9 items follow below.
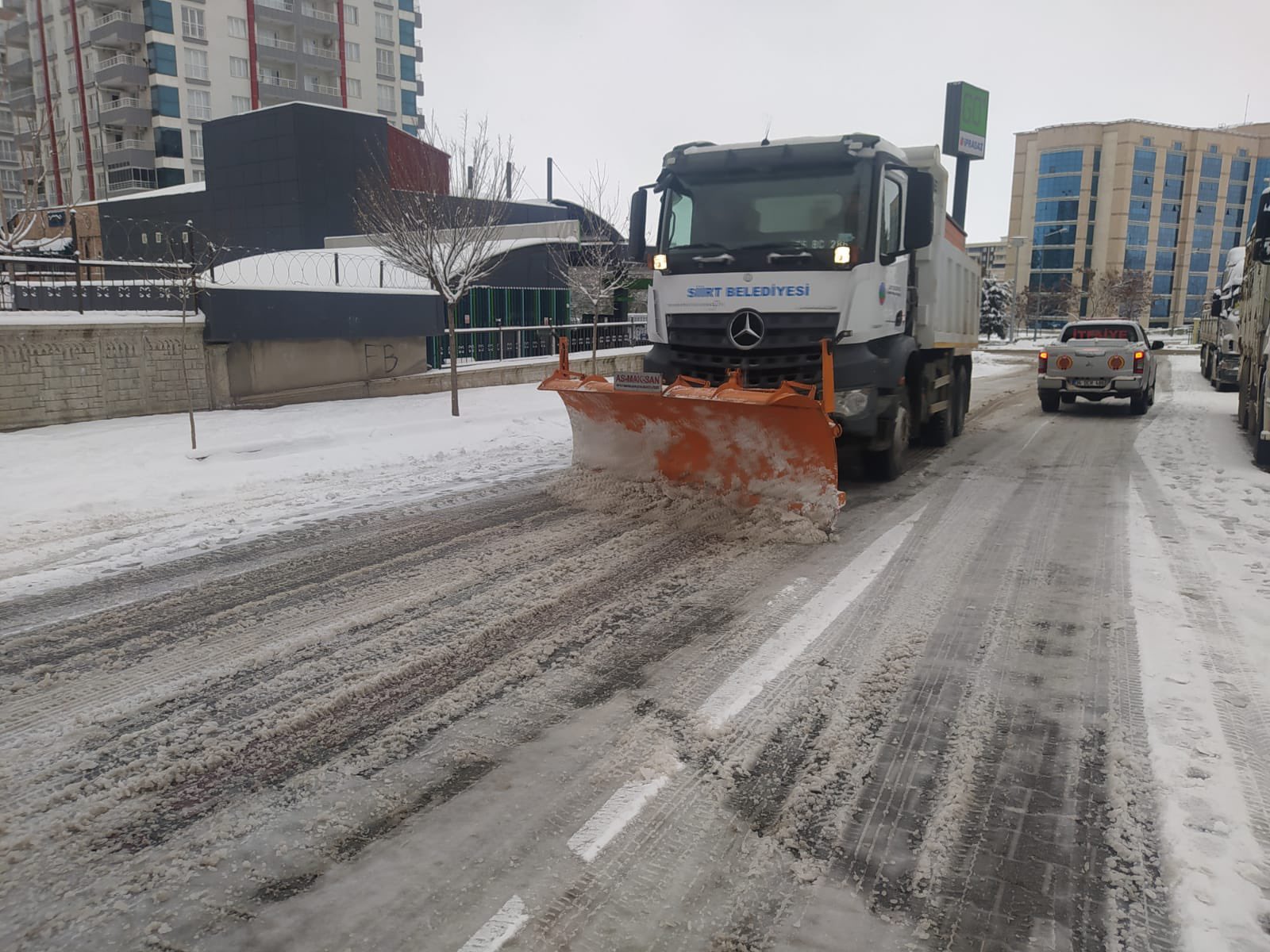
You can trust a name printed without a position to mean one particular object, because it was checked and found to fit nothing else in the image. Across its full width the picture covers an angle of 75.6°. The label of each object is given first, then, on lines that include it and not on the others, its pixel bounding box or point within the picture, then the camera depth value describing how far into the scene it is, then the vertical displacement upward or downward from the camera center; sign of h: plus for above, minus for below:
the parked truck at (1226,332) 18.89 +0.50
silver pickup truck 15.25 -0.32
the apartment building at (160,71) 51.31 +17.71
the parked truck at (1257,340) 9.60 +0.18
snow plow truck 6.93 +0.20
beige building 86.69 +16.10
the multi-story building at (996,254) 127.38 +15.66
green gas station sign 40.41 +11.32
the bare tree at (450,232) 14.10 +1.94
